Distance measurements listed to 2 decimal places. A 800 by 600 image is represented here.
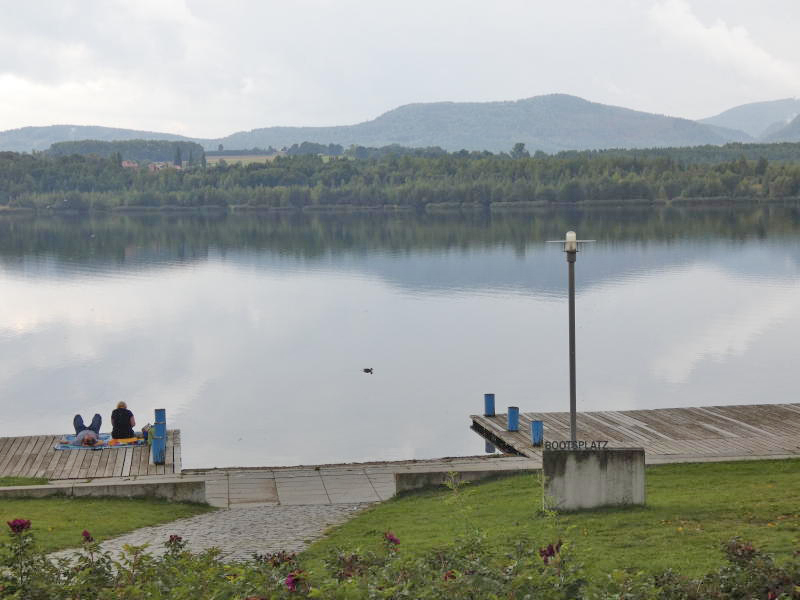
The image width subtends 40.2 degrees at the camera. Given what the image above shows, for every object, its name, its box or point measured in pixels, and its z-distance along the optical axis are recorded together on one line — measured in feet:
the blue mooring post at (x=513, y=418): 97.14
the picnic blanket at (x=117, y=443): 87.30
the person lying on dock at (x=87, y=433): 87.56
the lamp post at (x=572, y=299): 59.82
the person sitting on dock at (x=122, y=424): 89.45
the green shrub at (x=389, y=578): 34.71
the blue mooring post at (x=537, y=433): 88.12
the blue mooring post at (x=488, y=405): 107.86
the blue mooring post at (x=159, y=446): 82.58
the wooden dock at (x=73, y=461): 79.77
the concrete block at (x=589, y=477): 55.36
